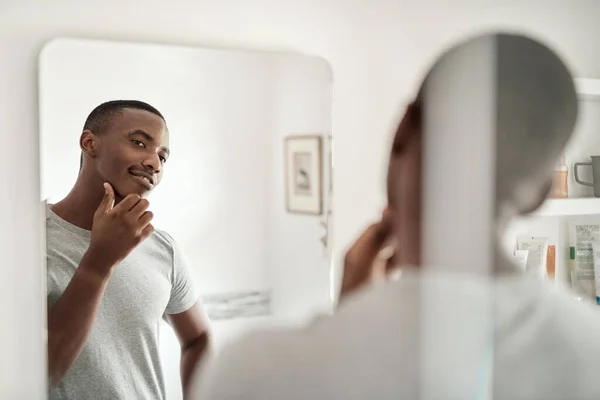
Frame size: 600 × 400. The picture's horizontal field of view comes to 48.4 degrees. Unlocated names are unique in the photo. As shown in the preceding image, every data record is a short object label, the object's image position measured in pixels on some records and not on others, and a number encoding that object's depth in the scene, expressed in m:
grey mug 1.12
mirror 0.93
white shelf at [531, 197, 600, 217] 1.09
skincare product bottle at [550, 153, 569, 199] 1.09
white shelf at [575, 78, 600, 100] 1.17
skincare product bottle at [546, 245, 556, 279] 1.13
